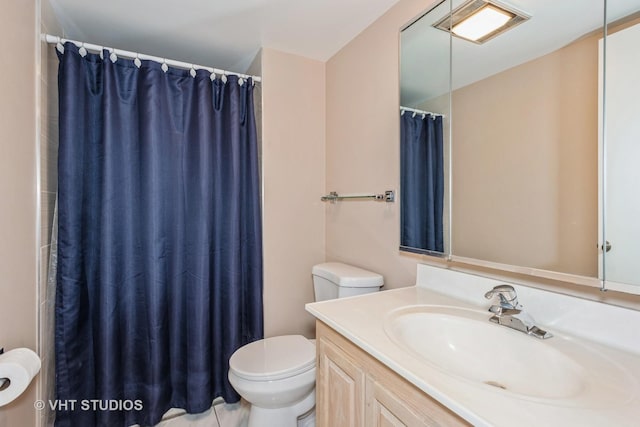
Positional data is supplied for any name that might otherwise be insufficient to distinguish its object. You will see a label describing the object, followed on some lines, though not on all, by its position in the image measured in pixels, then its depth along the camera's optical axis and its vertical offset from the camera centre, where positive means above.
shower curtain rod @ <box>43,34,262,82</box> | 1.40 +0.84
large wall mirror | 0.77 +0.24
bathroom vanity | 0.54 -0.36
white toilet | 1.28 -0.72
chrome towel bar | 1.46 +0.07
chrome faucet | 0.85 -0.30
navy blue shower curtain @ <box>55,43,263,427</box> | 1.46 -0.15
